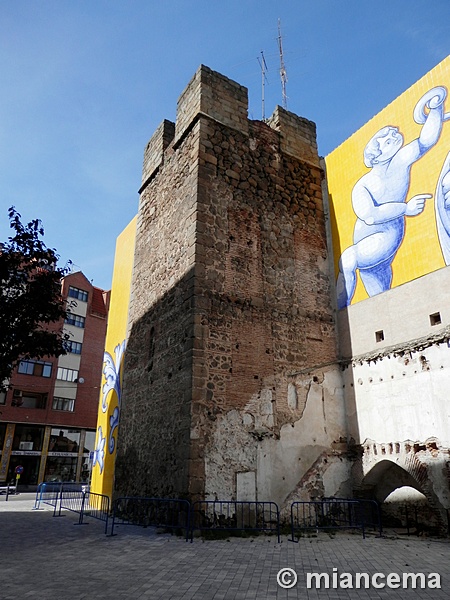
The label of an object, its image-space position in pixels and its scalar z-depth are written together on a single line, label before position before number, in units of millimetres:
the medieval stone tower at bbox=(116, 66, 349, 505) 8742
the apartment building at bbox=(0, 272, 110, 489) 29656
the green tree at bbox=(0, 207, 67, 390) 8367
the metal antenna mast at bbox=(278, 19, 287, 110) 14416
